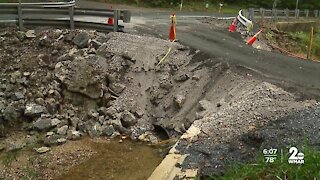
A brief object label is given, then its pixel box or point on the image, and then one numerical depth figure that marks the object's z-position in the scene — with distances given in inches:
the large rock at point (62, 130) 490.0
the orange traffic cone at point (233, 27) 745.6
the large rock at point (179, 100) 498.0
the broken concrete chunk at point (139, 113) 523.8
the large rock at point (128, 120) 514.6
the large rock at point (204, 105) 462.0
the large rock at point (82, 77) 538.0
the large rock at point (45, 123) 498.7
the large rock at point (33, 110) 511.5
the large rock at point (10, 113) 508.7
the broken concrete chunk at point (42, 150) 454.9
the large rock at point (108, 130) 500.4
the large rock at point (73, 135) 487.5
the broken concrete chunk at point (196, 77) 510.1
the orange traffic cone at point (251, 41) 645.9
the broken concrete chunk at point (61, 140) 472.9
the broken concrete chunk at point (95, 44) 583.6
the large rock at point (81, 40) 582.8
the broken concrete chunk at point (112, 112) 521.0
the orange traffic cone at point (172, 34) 605.3
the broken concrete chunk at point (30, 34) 602.3
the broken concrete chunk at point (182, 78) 522.9
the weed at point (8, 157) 430.7
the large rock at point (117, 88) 544.1
